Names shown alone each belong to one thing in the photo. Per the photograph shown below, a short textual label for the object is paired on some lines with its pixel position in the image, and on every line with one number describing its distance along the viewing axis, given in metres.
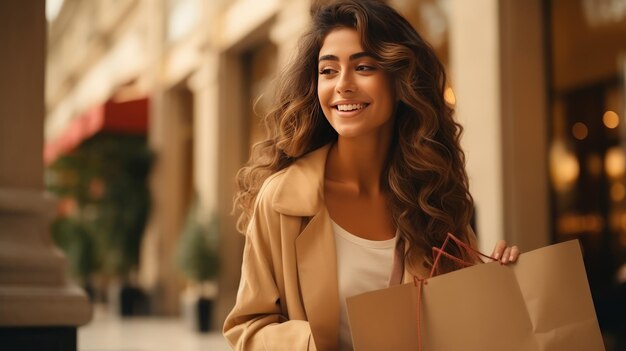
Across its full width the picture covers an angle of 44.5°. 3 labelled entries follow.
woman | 2.01
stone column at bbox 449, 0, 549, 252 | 6.15
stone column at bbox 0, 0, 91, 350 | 3.51
